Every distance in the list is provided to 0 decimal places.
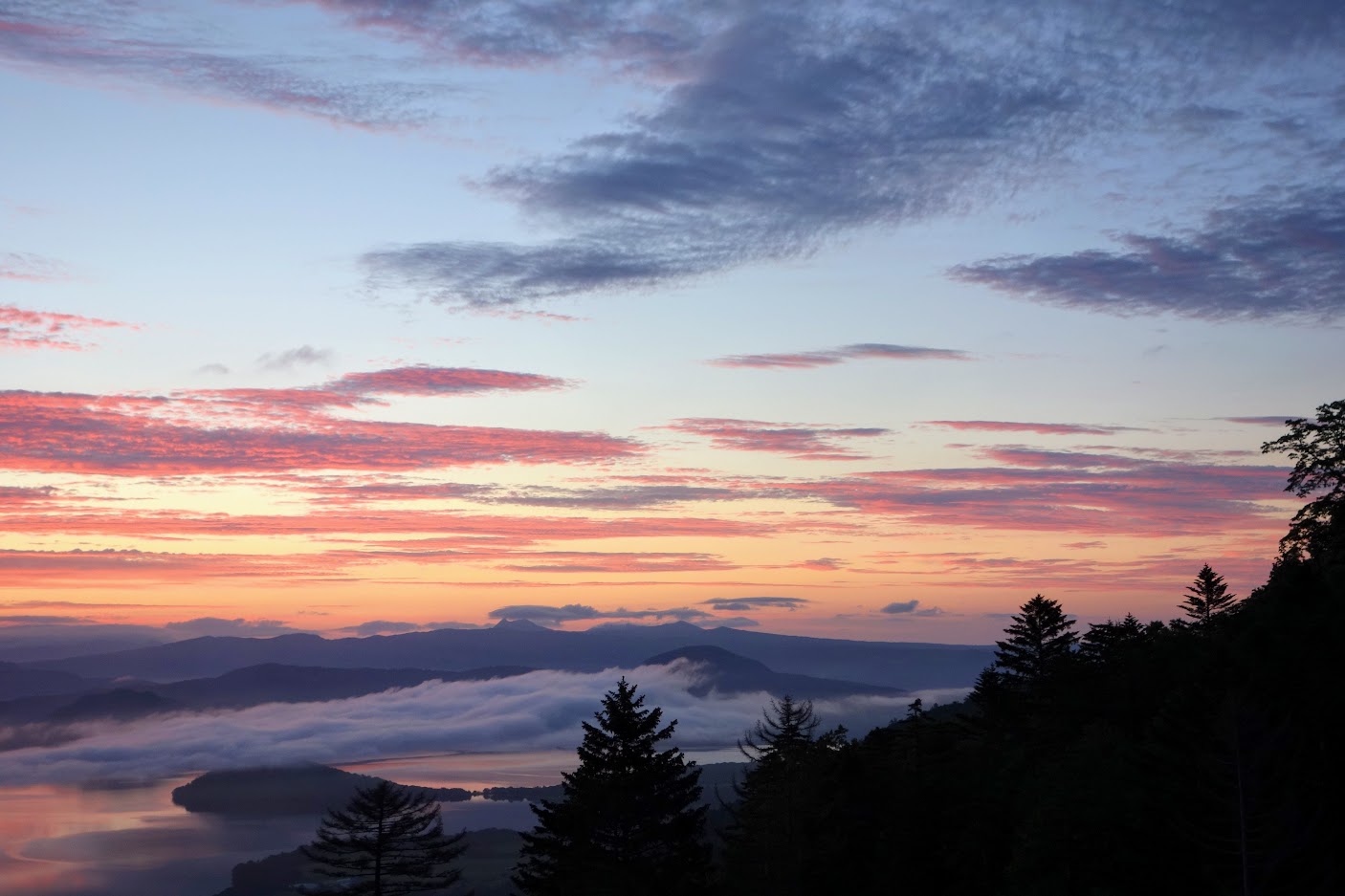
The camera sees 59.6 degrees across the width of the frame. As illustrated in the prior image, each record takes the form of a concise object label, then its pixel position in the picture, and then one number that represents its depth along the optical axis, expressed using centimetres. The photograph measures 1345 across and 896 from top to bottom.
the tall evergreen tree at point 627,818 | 5216
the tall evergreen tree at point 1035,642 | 9681
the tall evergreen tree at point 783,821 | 7262
